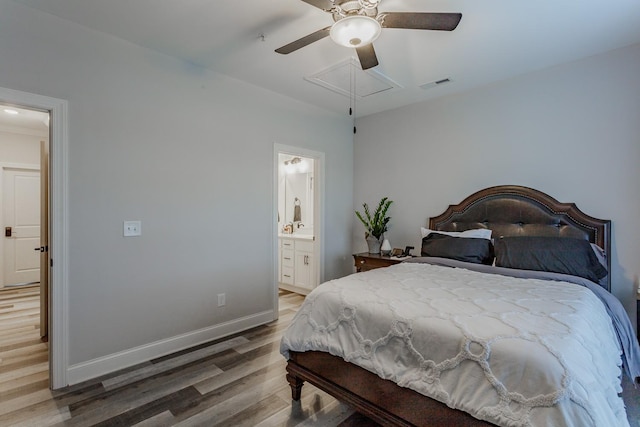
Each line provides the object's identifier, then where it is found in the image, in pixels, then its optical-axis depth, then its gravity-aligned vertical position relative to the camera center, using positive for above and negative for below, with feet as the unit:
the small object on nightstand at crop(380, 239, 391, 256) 13.33 -1.57
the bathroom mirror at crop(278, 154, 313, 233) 17.72 +1.01
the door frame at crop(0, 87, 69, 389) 7.50 -0.81
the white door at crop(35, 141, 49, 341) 9.77 -1.04
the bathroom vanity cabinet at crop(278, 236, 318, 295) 15.11 -2.73
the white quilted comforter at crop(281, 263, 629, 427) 3.88 -2.01
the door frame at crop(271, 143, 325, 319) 13.86 +0.32
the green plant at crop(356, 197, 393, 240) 13.78 -0.45
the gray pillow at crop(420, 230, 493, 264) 10.05 -1.23
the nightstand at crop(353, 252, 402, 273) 12.28 -2.01
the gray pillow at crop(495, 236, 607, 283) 8.25 -1.22
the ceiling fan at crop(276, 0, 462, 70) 5.76 +3.59
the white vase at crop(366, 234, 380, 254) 13.57 -1.47
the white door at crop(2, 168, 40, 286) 16.93 -0.91
